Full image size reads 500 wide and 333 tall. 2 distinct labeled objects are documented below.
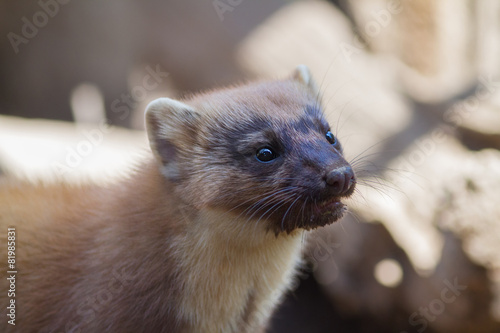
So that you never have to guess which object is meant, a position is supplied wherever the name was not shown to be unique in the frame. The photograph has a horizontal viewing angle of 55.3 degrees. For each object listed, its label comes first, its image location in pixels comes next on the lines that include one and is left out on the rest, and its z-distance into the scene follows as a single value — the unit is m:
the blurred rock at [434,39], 4.80
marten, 2.26
